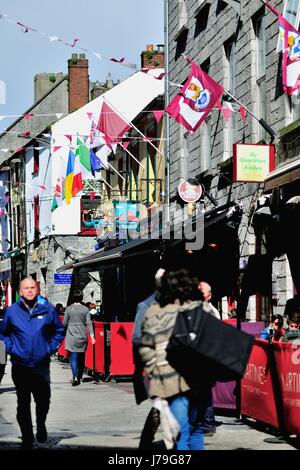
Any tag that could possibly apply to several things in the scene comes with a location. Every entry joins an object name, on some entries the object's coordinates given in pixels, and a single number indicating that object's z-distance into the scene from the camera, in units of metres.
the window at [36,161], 44.44
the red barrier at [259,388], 10.45
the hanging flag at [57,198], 35.84
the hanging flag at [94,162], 28.33
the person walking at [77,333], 18.22
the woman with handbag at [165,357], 7.03
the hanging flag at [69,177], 31.27
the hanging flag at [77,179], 32.25
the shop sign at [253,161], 17.06
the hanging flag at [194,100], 18.19
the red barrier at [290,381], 9.66
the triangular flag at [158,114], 22.99
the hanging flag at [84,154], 28.91
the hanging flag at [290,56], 14.57
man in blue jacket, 9.62
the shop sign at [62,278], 37.97
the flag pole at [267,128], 17.08
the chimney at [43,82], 51.47
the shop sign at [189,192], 22.05
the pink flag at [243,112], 18.48
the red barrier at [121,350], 18.59
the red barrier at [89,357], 20.52
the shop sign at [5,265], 53.46
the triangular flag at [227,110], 18.43
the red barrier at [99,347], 19.34
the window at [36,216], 44.38
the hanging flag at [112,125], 27.05
